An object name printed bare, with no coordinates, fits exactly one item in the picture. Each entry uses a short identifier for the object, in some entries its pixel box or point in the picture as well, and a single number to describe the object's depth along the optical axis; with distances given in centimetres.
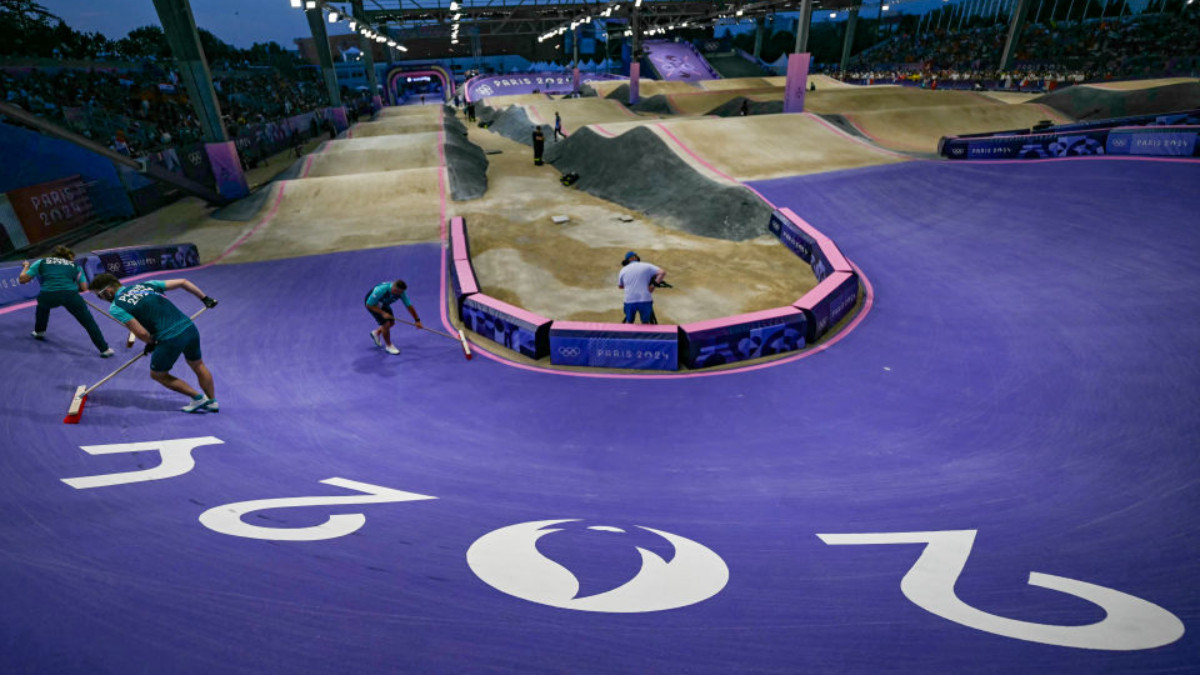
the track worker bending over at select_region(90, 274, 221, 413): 580
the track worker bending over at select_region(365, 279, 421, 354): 841
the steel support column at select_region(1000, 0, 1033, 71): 3400
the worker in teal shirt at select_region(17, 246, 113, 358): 783
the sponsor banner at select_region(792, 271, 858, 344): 850
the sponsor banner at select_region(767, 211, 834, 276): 1085
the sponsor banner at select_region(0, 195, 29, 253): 1387
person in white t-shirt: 838
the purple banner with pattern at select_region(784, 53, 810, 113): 2291
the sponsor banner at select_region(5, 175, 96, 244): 1457
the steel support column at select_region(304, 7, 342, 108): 3154
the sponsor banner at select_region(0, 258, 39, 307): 997
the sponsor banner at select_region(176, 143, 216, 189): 2016
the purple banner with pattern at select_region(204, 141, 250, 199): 1886
